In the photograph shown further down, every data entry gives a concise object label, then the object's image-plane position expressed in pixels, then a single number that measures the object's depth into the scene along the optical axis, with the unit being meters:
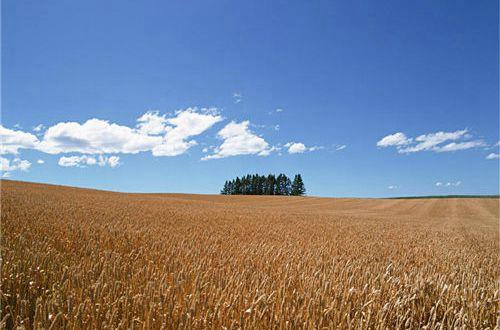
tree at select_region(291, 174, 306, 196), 93.06
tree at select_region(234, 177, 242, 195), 99.50
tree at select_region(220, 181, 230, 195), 103.94
